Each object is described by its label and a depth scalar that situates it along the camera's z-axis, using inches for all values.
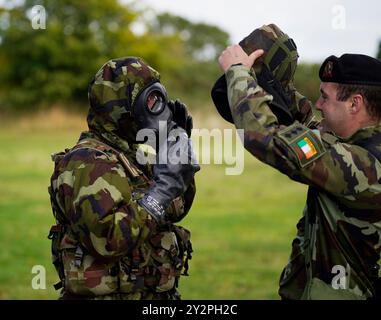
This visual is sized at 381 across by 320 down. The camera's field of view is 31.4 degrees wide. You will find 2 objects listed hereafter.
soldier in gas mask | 113.5
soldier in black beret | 108.3
